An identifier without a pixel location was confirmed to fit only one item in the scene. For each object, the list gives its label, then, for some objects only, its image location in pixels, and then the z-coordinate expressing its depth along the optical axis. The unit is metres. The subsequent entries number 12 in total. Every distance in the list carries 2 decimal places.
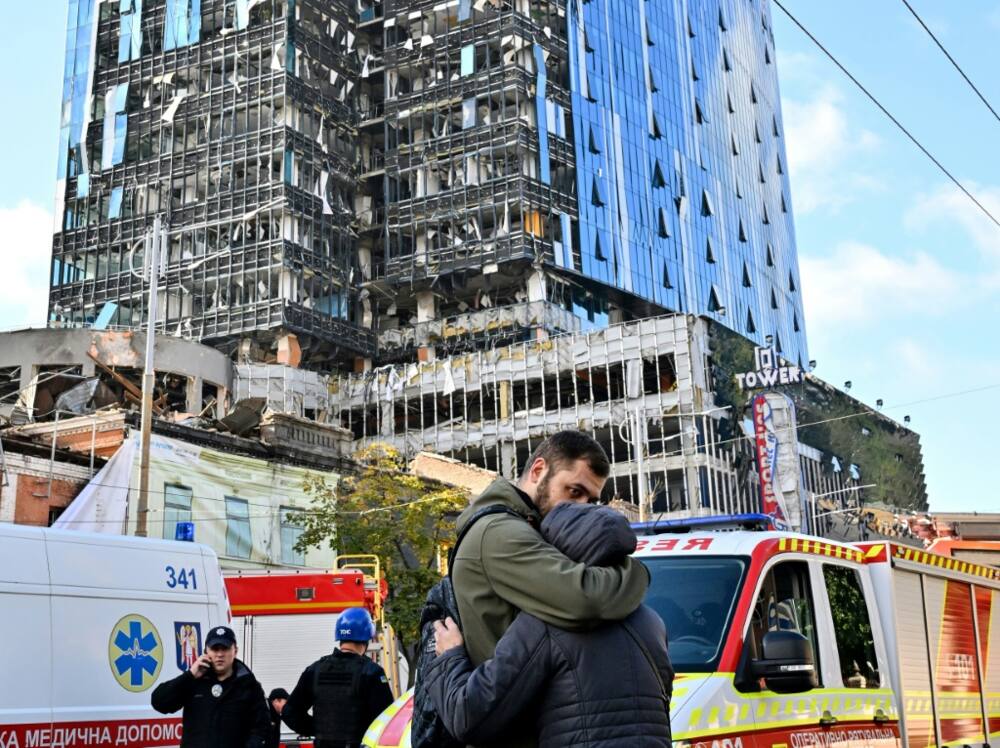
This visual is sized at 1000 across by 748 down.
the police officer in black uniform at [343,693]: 8.23
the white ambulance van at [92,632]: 8.50
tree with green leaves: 35.28
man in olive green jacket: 3.48
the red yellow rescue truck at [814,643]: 5.84
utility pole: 25.56
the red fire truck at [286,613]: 18.50
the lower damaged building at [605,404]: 63.62
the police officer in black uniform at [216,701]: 7.67
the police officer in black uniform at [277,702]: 11.08
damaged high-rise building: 75.25
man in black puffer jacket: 3.47
